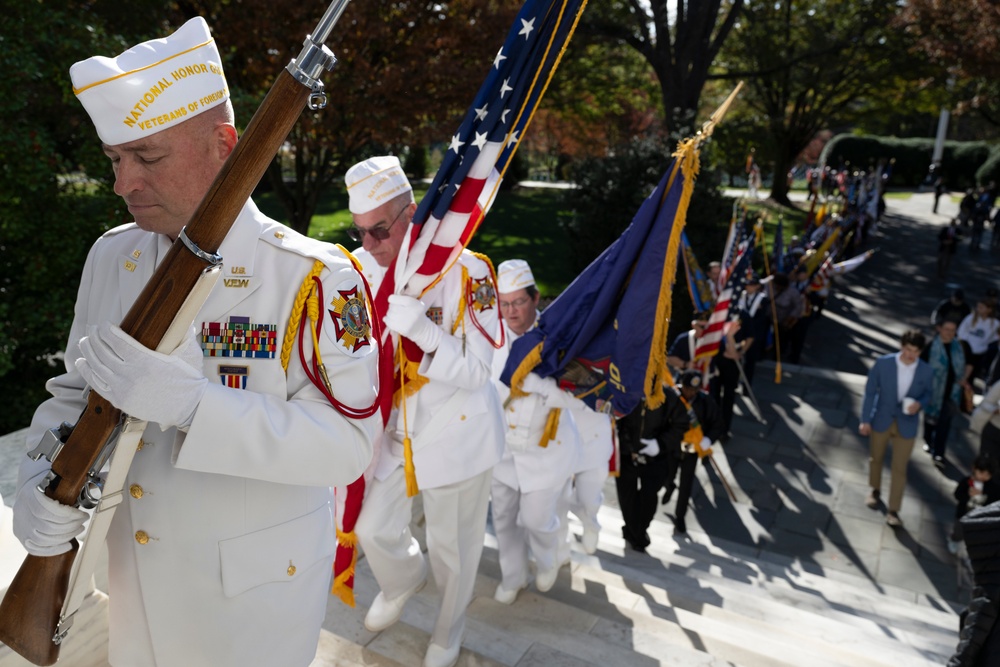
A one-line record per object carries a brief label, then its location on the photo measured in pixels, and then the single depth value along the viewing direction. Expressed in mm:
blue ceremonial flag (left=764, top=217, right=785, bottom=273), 14164
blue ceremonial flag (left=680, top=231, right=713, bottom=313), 9953
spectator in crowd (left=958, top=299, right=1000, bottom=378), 11281
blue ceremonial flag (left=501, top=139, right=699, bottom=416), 4602
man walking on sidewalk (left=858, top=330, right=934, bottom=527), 7973
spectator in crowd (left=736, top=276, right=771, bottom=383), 10688
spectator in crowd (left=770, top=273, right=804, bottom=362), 12742
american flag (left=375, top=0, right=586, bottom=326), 3439
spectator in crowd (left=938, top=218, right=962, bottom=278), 19719
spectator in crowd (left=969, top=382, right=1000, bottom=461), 7152
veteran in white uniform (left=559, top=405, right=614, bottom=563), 5910
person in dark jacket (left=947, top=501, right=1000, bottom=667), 3469
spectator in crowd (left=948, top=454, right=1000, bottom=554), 7012
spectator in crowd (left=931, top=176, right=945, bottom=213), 32059
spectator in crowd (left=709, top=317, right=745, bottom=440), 9812
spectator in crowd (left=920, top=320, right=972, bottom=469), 8906
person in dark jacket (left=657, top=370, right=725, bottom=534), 6793
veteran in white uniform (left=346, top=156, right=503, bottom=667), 3775
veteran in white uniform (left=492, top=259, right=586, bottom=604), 4926
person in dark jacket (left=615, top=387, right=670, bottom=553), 6742
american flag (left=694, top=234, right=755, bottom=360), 8805
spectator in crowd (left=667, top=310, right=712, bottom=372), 8872
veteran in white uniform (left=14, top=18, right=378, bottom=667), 1858
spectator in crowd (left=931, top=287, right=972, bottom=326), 11266
